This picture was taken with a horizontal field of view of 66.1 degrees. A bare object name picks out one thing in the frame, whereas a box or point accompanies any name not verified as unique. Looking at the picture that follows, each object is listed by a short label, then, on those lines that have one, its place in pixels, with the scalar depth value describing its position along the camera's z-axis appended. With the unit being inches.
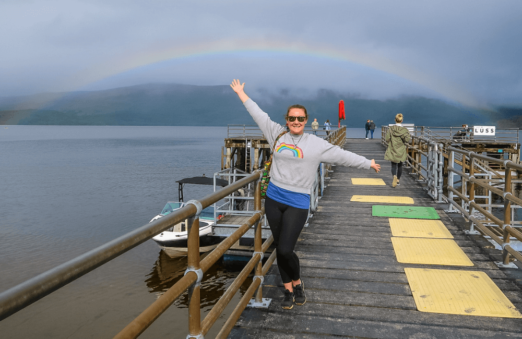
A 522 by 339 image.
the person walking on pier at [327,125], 1319.9
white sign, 1247.5
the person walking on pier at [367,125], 1383.4
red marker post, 1108.8
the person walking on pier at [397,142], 421.7
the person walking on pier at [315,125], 1354.1
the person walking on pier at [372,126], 1386.3
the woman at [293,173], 138.0
